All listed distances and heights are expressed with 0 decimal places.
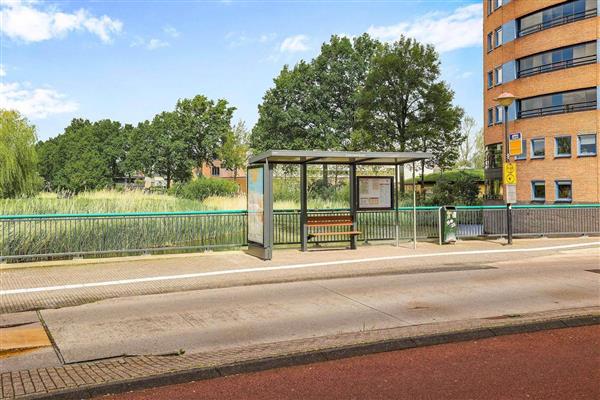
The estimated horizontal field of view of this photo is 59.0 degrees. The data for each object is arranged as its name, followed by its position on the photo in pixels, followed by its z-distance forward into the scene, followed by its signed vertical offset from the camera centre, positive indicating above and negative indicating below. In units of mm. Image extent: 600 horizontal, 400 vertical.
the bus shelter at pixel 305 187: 12906 +382
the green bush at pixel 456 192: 38750 +505
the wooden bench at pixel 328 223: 14867 -630
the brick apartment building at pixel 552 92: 29078 +6125
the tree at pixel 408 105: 37438 +6833
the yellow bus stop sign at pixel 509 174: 17344 +790
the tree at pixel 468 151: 76062 +6909
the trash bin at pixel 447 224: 17172 -812
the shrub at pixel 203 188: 42188 +1124
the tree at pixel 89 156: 74188 +7086
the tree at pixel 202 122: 58156 +8880
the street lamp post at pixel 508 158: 17359 +1342
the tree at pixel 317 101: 52656 +10127
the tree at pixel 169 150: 58188 +5955
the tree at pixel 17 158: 33438 +3042
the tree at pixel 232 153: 57594 +5340
